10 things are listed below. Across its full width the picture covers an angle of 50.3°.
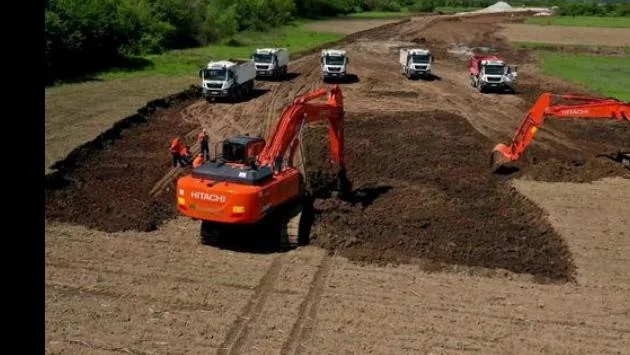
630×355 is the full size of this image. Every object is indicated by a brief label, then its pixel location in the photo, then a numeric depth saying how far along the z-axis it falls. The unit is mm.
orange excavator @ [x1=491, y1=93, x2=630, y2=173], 22984
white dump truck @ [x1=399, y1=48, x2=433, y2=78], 45281
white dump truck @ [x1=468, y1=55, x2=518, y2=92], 40969
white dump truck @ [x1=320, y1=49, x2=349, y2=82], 43625
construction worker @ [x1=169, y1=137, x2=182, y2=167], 22656
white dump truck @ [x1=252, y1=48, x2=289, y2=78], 43844
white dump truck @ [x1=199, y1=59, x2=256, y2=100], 36188
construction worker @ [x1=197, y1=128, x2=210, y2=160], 21672
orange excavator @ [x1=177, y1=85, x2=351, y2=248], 15086
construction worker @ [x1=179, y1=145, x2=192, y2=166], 23147
